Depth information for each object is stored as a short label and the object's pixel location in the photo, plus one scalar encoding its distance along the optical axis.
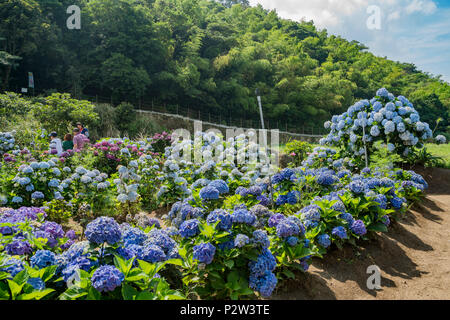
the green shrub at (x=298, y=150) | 8.54
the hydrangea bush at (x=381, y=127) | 6.54
